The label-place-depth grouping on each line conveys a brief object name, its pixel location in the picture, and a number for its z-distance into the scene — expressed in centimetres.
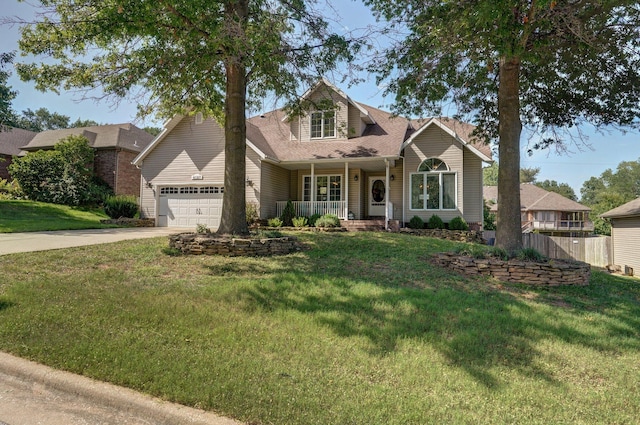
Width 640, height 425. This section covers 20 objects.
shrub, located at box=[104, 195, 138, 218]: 1766
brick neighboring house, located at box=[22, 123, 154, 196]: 2427
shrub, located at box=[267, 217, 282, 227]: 1527
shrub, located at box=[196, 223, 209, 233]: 1007
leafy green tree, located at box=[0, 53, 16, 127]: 2038
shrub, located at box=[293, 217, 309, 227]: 1516
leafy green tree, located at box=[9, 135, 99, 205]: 2161
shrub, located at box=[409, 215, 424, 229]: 1535
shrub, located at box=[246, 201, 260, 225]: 1549
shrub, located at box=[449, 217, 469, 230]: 1477
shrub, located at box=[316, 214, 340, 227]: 1454
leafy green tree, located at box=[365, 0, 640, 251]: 677
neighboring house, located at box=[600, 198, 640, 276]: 1698
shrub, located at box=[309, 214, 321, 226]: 1552
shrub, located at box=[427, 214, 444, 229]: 1502
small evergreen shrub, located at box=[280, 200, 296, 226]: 1583
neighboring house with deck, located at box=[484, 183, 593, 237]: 3753
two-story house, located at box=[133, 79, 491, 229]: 1565
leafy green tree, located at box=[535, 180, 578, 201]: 7206
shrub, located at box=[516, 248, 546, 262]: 751
